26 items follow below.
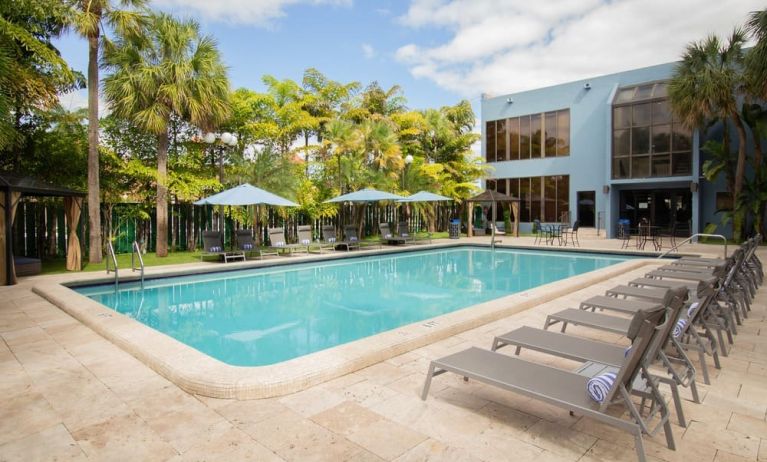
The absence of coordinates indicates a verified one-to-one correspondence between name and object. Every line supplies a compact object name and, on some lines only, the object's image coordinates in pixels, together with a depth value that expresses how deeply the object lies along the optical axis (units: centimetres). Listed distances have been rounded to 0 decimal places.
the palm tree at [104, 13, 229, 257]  1233
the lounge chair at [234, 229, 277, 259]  1302
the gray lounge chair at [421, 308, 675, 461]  240
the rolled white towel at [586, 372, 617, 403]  254
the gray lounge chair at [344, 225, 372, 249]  1611
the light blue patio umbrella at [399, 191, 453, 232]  1762
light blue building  1900
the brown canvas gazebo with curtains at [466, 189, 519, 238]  1984
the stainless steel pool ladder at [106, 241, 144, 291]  880
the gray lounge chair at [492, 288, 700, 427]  264
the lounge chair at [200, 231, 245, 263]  1234
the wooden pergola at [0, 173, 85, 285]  858
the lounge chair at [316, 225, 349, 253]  1588
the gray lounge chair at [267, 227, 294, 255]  1405
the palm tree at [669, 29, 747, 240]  1593
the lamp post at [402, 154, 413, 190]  2133
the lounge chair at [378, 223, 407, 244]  1791
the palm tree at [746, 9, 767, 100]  1346
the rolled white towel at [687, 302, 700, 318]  385
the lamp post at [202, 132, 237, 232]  1214
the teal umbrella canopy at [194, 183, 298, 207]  1232
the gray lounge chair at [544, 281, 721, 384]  369
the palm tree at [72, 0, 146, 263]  1090
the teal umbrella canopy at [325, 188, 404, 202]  1602
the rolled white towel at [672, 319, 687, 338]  375
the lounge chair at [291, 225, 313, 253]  1482
